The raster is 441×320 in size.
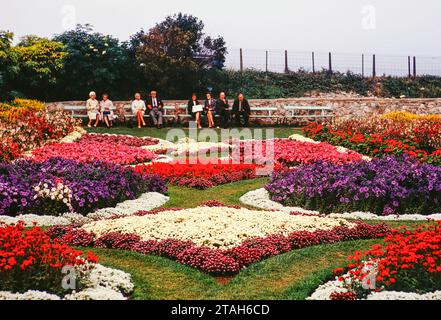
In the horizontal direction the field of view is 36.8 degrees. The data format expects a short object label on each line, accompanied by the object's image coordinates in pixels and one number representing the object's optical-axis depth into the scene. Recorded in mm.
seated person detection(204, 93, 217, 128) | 24625
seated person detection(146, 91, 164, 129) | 24669
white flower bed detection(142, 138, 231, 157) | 18672
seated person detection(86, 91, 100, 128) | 24750
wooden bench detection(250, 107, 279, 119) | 26234
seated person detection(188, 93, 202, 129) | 24895
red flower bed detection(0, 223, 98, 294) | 6582
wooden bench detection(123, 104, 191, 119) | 26062
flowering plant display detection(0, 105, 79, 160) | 17234
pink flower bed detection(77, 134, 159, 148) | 20250
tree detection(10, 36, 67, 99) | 26453
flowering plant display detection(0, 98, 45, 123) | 18752
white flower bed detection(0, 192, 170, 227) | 10438
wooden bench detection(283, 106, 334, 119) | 26406
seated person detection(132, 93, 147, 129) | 24698
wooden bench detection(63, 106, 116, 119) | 26281
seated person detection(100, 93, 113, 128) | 24734
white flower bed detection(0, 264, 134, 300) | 6354
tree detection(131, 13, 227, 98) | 27267
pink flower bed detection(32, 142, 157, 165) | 16703
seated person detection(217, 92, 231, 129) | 24511
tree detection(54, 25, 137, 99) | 27203
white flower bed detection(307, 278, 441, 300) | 6312
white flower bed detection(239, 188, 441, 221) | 10828
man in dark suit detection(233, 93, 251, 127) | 24781
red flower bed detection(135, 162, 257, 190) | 14227
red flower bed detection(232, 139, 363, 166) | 16500
